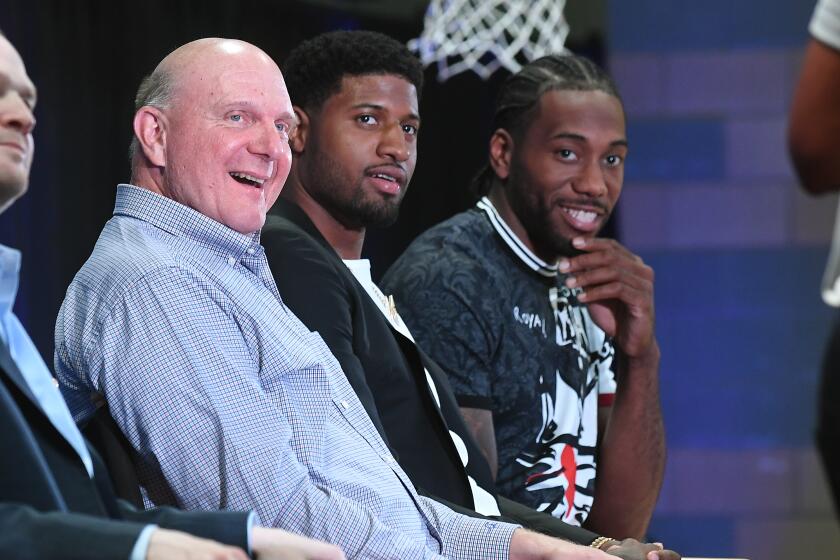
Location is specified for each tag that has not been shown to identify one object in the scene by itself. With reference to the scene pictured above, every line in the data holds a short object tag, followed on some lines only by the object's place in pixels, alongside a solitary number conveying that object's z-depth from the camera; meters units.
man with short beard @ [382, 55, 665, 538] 5.36
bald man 3.53
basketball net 9.26
